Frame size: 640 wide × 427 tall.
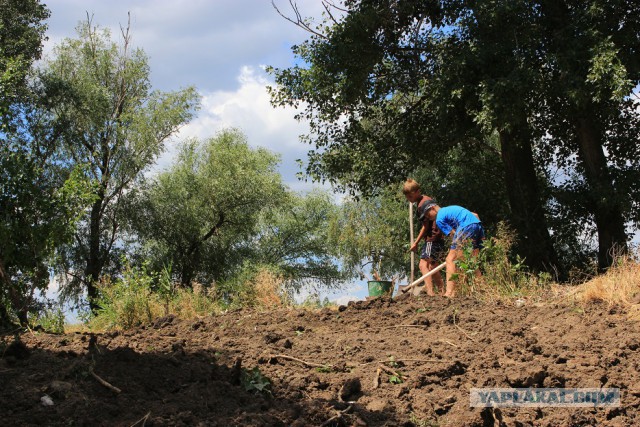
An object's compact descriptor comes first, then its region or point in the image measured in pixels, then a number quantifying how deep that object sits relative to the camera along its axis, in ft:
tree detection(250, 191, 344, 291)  99.81
